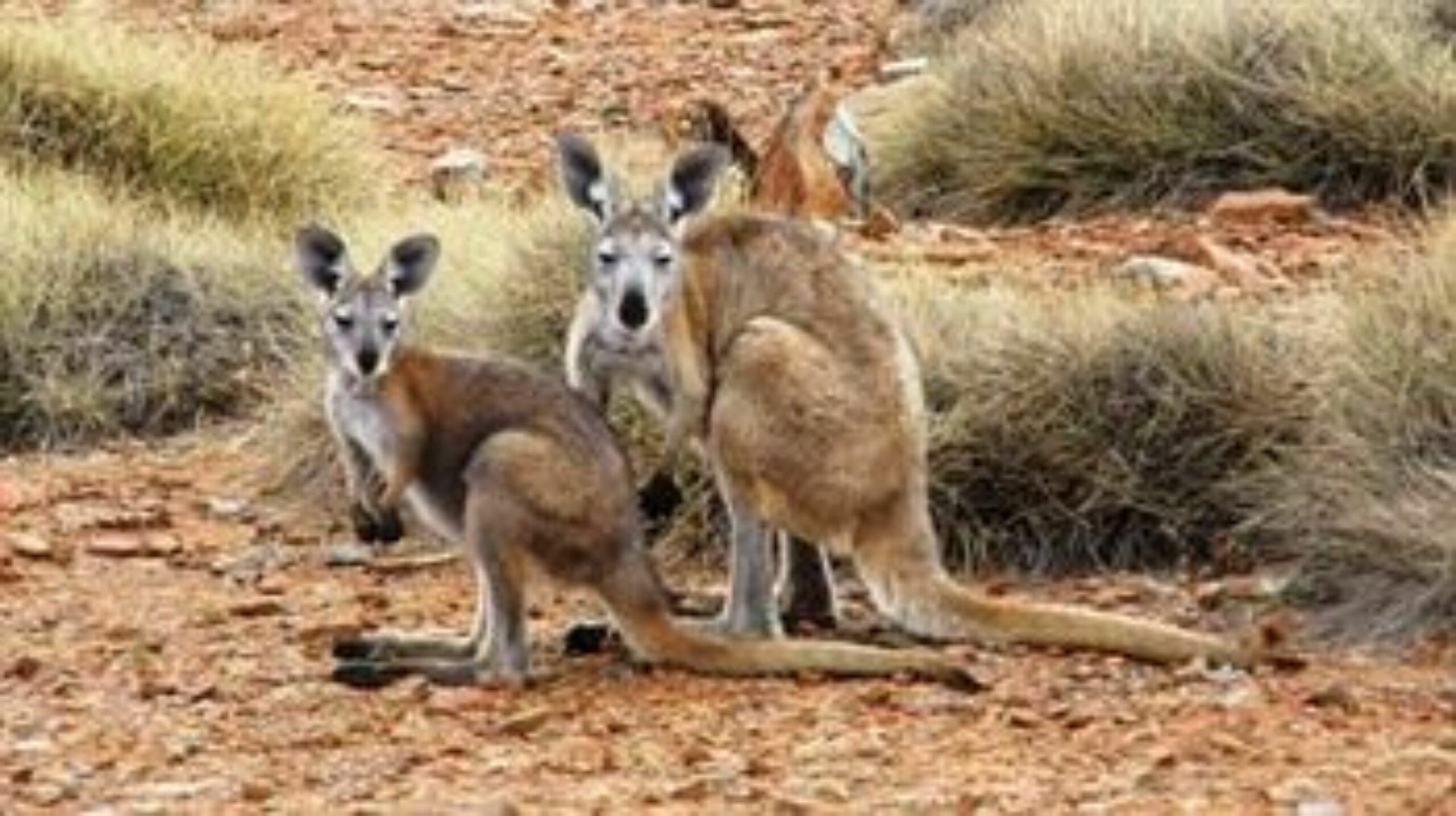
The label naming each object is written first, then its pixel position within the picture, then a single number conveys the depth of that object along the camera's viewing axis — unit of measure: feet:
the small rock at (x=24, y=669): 54.60
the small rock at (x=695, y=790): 45.24
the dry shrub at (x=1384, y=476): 54.29
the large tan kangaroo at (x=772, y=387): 53.11
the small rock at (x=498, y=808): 44.32
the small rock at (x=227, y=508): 68.28
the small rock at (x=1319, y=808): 42.68
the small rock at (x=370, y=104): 108.99
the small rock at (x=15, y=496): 67.92
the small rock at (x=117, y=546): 64.59
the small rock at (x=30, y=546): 64.18
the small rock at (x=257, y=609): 59.47
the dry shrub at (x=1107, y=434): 60.44
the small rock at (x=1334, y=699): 48.67
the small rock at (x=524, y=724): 49.42
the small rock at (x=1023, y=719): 48.52
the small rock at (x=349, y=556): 63.98
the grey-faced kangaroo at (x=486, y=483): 51.62
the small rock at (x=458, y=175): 92.99
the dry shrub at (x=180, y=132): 90.84
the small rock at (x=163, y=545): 65.00
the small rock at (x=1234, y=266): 72.74
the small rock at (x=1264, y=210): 81.35
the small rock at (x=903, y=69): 102.42
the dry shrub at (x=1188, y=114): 84.33
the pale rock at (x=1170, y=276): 71.15
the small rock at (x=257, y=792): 46.39
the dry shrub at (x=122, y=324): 75.00
